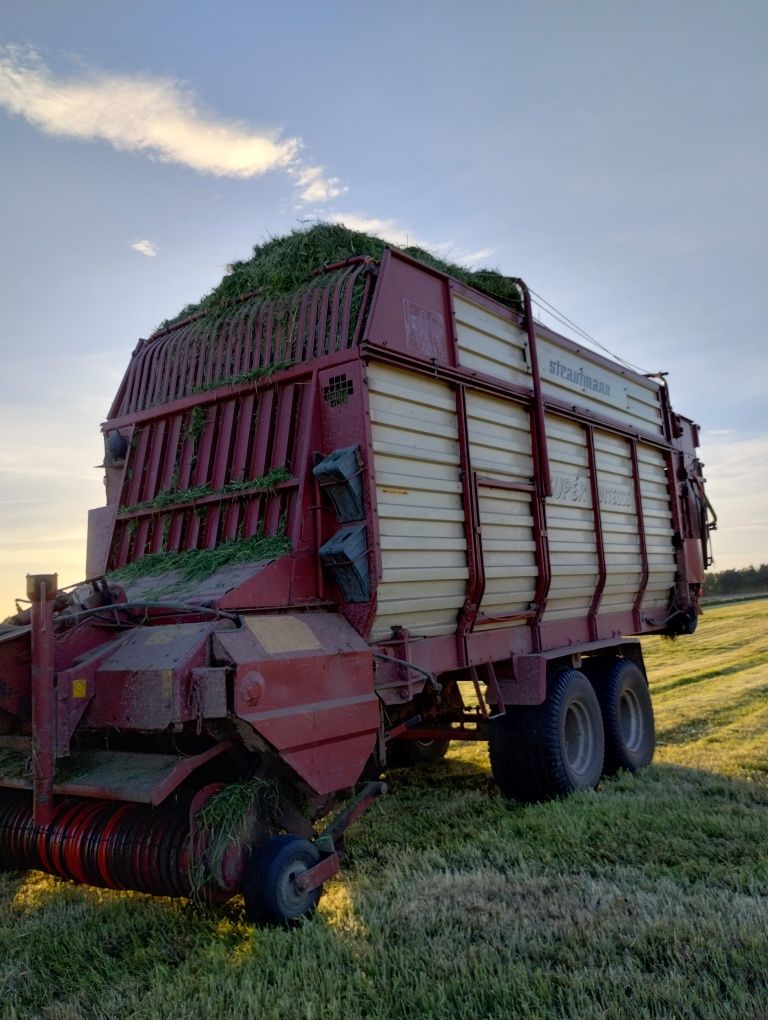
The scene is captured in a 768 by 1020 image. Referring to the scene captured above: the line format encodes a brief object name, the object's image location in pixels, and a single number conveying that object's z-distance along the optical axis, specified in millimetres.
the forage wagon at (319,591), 3910
